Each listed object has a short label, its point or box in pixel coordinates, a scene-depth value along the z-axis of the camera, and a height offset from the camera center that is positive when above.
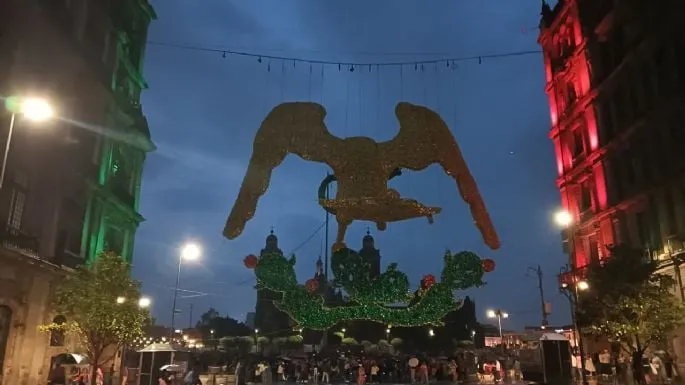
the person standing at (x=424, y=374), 26.85 -0.56
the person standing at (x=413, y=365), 28.61 -0.17
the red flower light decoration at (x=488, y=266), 18.16 +3.01
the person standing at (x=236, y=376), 22.55 -0.61
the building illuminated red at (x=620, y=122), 29.88 +14.75
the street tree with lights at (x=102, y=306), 21.20 +1.97
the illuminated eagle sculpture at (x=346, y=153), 17.19 +6.19
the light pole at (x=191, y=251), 23.67 +4.47
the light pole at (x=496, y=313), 44.80 +3.89
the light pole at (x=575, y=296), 22.36 +3.21
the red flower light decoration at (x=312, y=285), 18.47 +2.42
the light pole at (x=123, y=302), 21.89 +2.20
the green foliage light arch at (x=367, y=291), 18.02 +2.20
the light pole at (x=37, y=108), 12.30 +5.31
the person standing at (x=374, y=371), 28.69 -0.47
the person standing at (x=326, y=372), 29.49 -0.57
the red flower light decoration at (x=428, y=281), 18.63 +2.60
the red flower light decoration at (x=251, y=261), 18.16 +3.11
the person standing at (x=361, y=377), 24.59 -0.66
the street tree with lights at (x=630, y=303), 23.58 +2.55
